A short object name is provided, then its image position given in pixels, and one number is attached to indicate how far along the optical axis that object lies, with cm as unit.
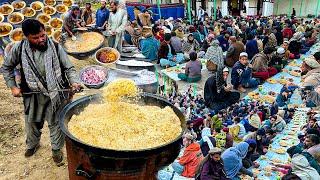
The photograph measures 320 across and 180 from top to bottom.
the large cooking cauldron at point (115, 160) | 329
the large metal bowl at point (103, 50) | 935
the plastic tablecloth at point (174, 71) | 1102
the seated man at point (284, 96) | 939
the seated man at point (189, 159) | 650
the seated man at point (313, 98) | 796
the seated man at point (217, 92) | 900
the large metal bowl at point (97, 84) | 815
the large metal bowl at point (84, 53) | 981
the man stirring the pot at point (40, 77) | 437
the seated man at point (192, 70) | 1055
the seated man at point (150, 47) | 1223
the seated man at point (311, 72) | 731
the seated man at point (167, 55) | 1199
